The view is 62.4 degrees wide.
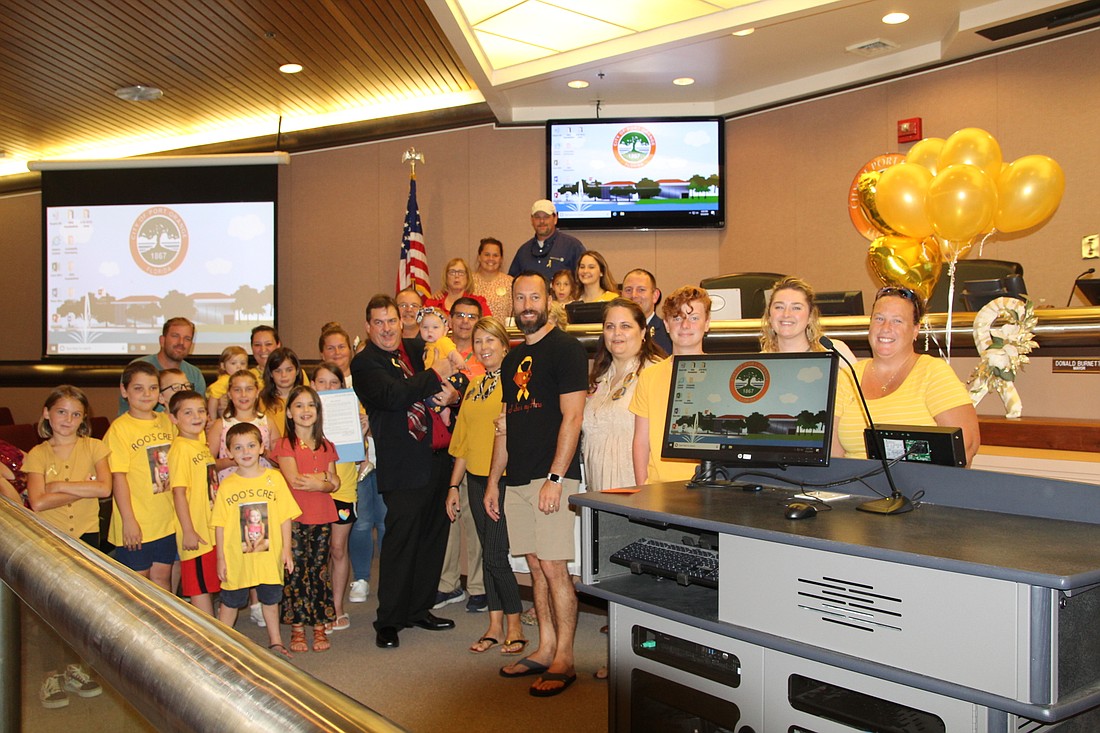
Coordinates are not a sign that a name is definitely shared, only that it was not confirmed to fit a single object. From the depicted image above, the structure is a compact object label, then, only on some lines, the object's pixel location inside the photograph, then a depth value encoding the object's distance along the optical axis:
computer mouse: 2.17
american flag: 8.17
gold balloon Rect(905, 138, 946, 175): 4.66
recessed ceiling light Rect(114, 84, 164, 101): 7.78
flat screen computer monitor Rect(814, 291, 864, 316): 4.53
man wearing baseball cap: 6.72
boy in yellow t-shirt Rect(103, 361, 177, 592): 3.99
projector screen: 8.94
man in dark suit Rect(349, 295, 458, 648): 4.23
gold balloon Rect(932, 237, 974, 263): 4.26
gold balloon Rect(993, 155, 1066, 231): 4.08
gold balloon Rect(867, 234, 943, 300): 4.44
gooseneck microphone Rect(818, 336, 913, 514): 2.21
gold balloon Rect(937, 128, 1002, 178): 4.32
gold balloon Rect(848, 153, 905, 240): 6.93
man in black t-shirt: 3.61
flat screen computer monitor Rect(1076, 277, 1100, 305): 3.91
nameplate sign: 3.65
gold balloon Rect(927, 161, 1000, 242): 4.03
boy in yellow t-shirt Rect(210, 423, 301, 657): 3.86
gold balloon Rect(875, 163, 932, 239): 4.29
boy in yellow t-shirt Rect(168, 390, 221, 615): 4.02
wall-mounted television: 7.98
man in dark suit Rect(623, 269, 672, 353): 4.50
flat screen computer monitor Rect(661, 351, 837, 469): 2.42
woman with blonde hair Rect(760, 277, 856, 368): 3.02
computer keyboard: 2.42
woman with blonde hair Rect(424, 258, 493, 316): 5.96
